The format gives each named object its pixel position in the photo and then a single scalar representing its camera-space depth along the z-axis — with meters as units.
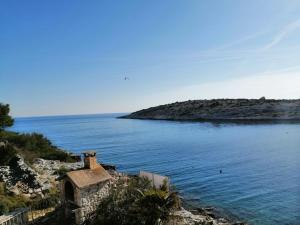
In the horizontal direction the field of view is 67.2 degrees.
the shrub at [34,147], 34.54
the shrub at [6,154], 23.02
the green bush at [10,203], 14.07
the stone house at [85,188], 13.32
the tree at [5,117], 29.34
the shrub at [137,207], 12.13
